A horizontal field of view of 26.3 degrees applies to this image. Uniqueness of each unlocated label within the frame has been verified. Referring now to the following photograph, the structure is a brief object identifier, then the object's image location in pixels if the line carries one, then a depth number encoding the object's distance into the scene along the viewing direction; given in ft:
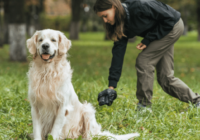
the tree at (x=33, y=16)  152.01
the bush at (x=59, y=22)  235.53
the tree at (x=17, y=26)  50.80
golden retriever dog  15.47
